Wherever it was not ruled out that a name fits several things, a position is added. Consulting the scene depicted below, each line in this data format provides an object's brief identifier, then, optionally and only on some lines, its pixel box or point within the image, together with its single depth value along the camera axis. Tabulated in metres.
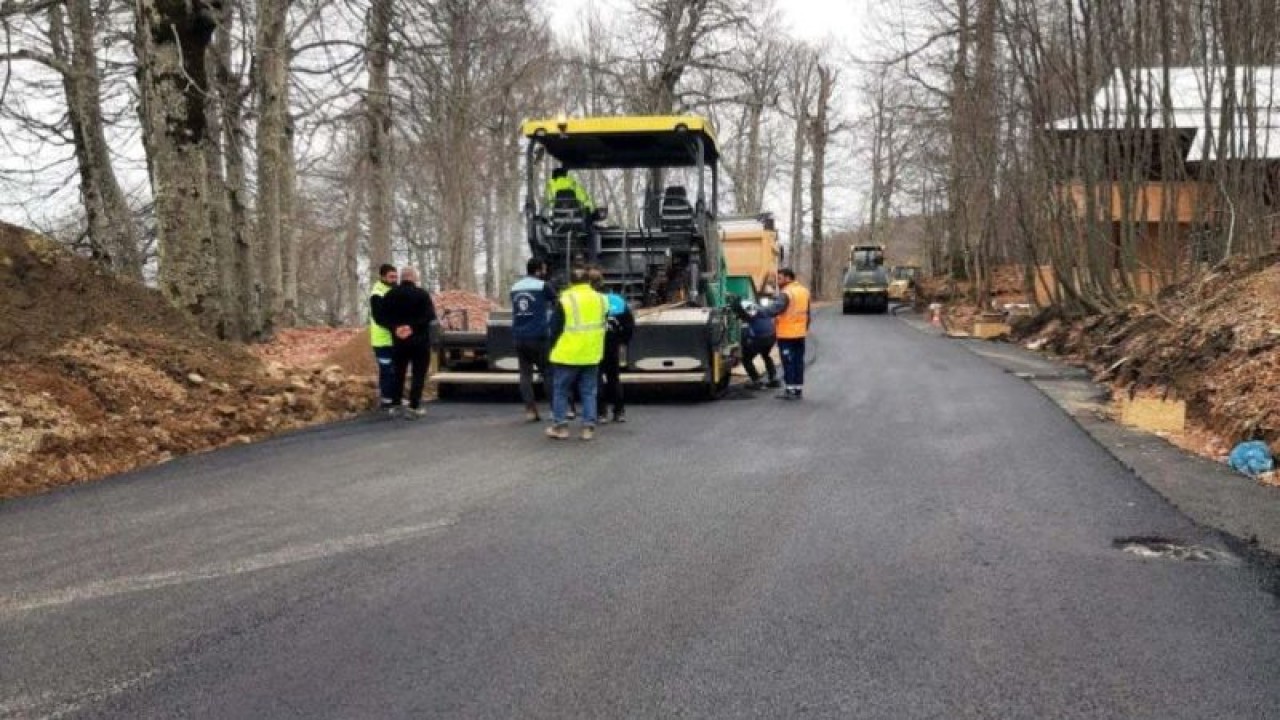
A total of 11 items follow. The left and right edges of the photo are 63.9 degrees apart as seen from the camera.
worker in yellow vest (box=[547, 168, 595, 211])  12.93
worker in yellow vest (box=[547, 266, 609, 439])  9.70
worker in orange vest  12.95
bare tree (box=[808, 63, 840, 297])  54.59
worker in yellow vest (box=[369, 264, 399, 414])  11.44
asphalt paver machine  12.26
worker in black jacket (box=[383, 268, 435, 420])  11.35
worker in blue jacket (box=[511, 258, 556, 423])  10.66
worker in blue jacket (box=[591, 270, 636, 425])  10.84
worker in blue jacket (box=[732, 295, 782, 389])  13.78
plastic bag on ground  7.82
